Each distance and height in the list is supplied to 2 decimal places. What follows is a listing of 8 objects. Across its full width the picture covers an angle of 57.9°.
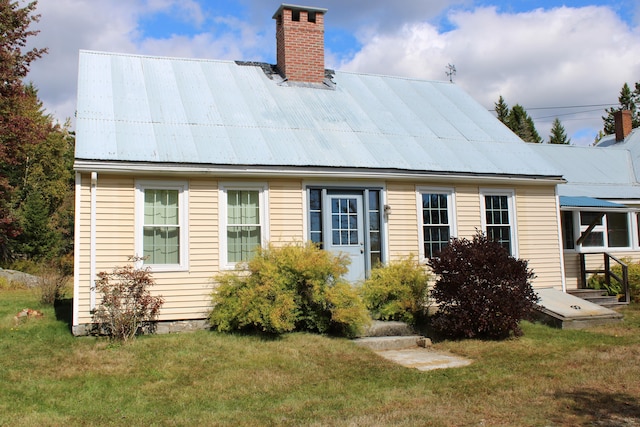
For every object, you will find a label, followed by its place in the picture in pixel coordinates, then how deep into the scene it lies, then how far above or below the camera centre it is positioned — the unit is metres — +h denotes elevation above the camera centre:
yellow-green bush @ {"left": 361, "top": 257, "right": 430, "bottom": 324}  10.90 -0.57
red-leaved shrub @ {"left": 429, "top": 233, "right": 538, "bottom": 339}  10.11 -0.54
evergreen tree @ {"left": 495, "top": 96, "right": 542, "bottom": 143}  44.12 +10.81
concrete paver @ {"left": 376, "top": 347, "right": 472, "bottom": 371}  8.61 -1.51
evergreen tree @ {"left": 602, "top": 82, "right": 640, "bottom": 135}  45.12 +12.21
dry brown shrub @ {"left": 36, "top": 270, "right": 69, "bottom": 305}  14.04 -0.41
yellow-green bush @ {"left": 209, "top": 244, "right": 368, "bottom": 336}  9.64 -0.53
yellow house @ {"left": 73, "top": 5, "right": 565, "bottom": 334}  10.54 +1.84
